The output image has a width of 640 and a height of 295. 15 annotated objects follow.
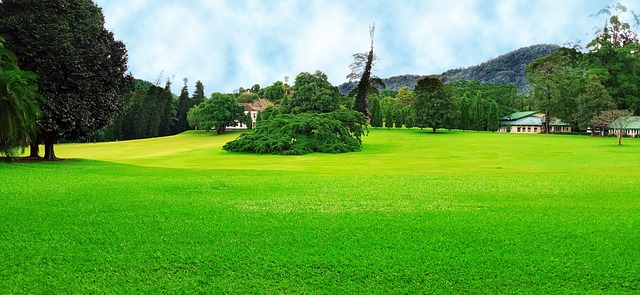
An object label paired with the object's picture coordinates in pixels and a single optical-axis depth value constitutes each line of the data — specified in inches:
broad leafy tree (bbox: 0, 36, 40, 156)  641.6
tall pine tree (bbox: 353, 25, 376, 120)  3250.5
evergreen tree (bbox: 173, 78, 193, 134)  3850.9
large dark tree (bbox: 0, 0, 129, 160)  938.1
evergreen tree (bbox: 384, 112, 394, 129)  3427.7
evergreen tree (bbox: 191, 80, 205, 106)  3972.0
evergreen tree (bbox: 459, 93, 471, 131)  3295.0
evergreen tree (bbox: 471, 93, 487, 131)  3373.5
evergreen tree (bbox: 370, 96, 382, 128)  3421.3
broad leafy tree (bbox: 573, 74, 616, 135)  2628.0
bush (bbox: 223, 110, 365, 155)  1658.8
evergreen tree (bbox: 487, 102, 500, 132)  3506.4
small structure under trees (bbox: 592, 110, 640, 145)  2175.0
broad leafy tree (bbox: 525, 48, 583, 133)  2900.8
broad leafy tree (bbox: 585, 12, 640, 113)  2839.6
